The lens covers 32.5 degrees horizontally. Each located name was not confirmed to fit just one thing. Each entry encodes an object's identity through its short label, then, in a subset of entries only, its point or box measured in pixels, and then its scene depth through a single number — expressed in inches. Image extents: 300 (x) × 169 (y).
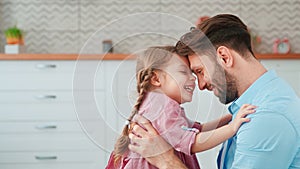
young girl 43.6
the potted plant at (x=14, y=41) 141.0
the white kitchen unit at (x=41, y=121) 133.0
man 44.6
